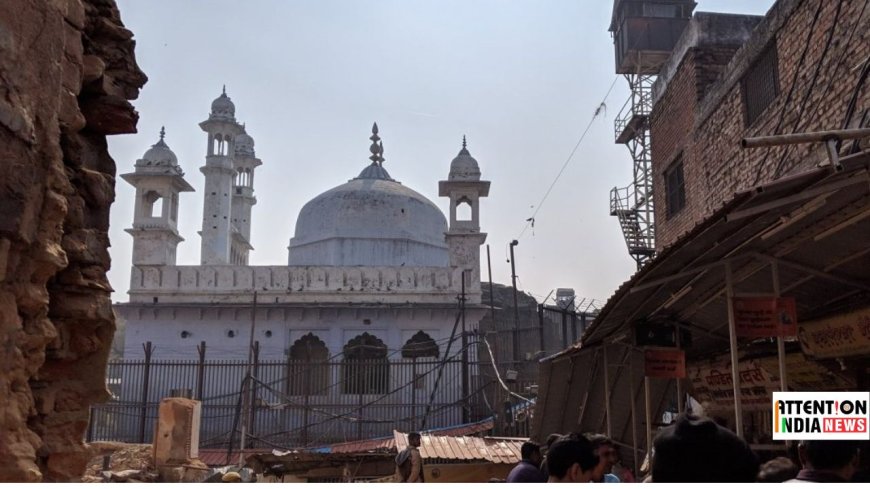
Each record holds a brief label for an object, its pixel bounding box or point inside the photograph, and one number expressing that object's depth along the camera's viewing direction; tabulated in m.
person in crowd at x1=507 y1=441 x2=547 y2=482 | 4.67
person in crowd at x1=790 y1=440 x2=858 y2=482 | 2.99
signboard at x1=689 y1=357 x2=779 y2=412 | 7.61
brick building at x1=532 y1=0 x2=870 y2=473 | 5.06
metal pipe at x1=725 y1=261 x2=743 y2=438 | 5.57
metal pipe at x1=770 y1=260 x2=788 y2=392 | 5.34
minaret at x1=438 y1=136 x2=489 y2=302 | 23.50
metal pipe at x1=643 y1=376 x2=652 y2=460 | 7.07
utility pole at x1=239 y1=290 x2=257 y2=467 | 16.13
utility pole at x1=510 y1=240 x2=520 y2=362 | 17.80
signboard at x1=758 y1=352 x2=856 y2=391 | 6.91
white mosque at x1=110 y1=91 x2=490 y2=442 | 22.66
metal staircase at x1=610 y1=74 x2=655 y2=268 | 18.97
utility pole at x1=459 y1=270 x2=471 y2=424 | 18.80
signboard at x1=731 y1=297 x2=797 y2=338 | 5.61
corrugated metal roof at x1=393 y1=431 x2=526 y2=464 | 9.14
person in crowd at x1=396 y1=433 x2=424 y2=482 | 7.85
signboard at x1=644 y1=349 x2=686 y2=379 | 7.22
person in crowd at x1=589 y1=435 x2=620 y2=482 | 3.93
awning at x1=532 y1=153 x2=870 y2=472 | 4.46
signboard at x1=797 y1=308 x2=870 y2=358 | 6.01
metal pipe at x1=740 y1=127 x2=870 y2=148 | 4.25
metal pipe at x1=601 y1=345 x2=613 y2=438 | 8.14
